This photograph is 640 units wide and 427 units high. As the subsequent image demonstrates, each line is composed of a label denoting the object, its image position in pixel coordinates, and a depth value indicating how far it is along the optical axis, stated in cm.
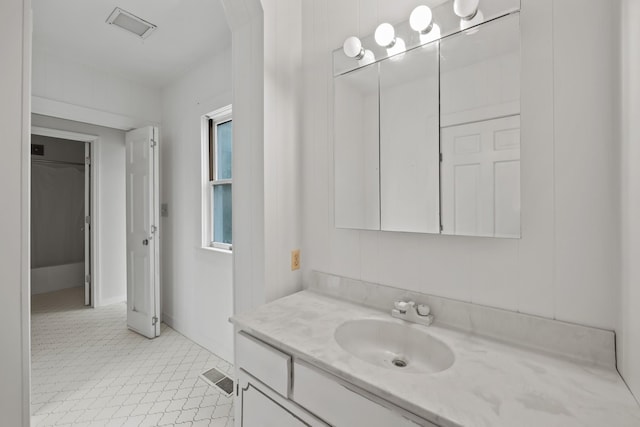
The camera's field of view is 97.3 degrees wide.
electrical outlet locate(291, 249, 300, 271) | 151
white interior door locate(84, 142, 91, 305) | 351
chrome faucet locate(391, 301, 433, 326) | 106
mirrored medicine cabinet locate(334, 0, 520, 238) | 92
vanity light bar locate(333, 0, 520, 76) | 95
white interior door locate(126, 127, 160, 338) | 270
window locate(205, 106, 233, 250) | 245
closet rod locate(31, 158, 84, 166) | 418
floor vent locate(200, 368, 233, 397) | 193
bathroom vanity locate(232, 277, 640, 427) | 62
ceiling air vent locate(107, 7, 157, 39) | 194
